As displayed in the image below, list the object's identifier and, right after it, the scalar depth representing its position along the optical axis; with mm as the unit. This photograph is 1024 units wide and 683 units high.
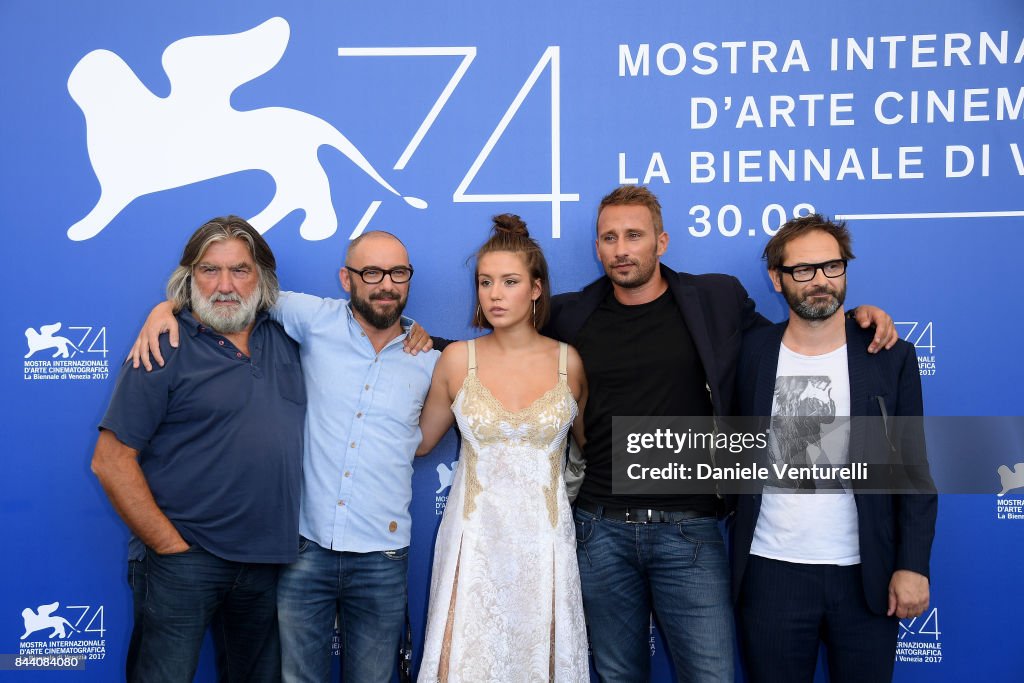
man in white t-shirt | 2107
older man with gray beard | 2129
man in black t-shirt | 2240
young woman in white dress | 2176
